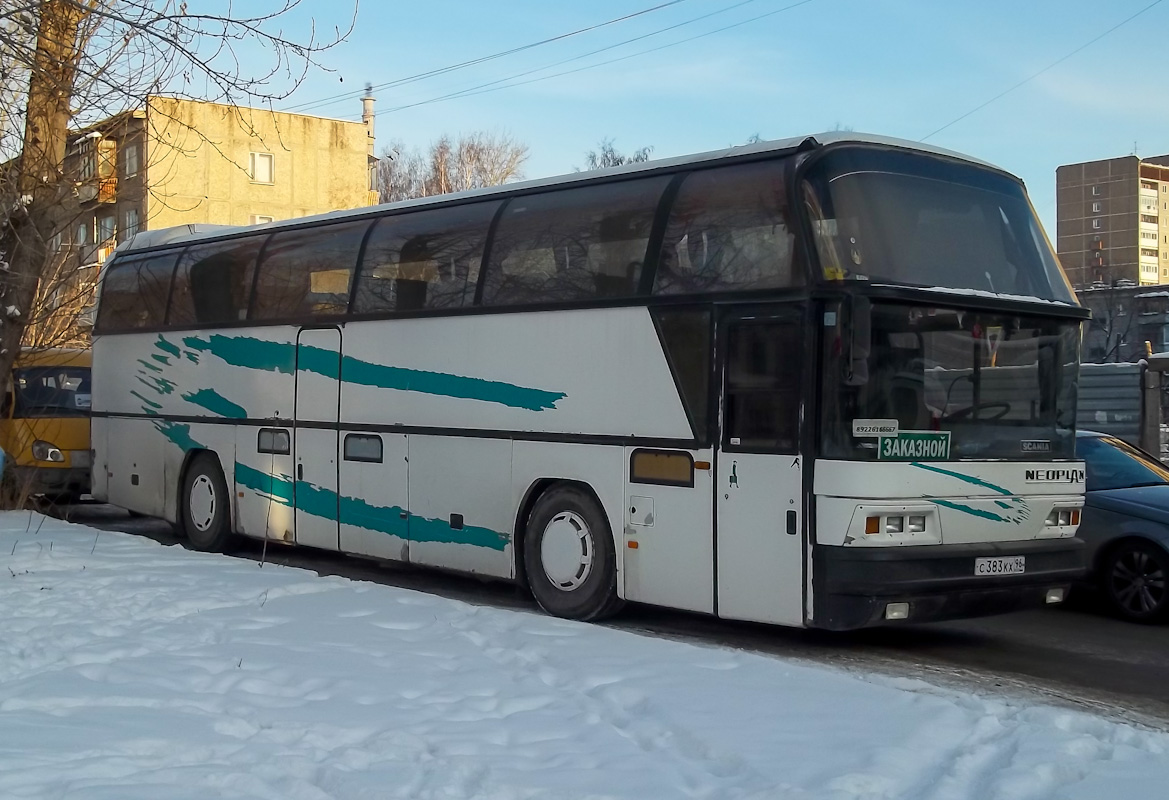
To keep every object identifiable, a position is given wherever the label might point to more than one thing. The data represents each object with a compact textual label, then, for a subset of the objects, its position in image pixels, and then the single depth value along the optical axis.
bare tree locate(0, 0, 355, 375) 10.51
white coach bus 8.47
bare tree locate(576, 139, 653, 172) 67.12
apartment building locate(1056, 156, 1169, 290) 127.06
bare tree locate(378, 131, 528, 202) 66.62
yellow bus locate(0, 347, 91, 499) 17.30
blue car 10.60
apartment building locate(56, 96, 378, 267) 53.00
